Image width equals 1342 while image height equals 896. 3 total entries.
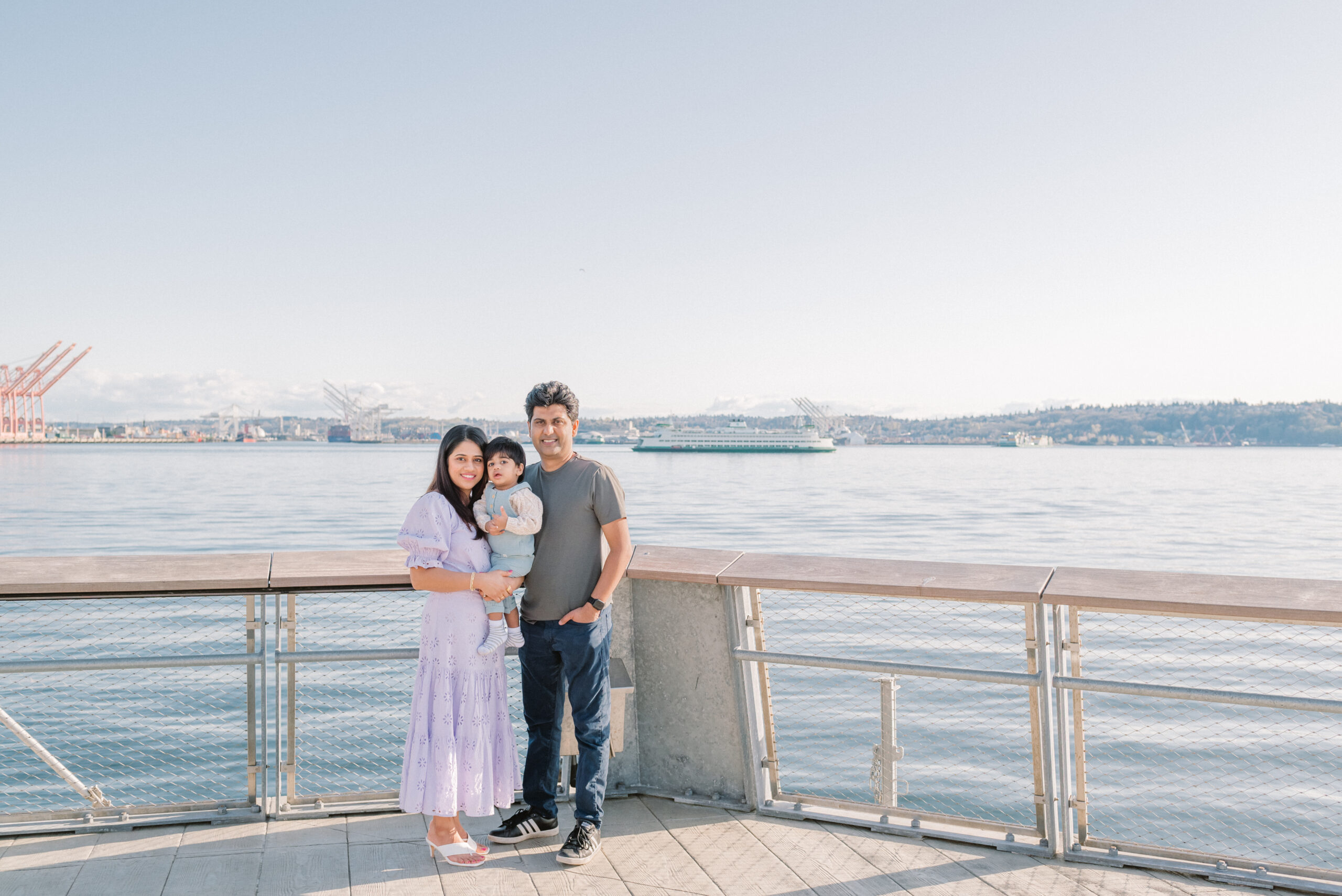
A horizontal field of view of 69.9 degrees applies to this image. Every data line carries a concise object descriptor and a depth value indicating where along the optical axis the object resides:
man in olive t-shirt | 3.40
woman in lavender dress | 3.29
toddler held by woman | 3.29
